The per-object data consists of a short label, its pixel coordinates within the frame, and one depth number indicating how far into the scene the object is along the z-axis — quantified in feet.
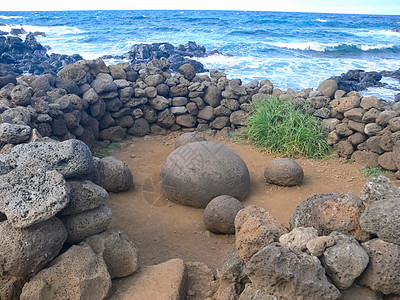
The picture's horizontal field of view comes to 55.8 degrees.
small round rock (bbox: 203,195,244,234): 16.75
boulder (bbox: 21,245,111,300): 9.87
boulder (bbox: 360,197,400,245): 9.06
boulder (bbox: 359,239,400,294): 8.66
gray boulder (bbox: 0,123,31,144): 14.94
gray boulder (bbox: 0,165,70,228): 9.86
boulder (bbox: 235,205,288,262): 10.14
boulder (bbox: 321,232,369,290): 8.76
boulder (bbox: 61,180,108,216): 11.26
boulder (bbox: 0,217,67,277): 9.77
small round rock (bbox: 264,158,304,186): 21.38
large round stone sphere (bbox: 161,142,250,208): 18.81
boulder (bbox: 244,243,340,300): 8.52
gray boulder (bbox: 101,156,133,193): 20.07
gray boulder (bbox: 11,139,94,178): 11.59
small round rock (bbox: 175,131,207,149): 24.07
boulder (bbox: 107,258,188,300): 10.85
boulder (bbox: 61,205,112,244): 11.37
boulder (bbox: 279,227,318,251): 9.45
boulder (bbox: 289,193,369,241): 10.13
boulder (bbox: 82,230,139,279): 11.35
